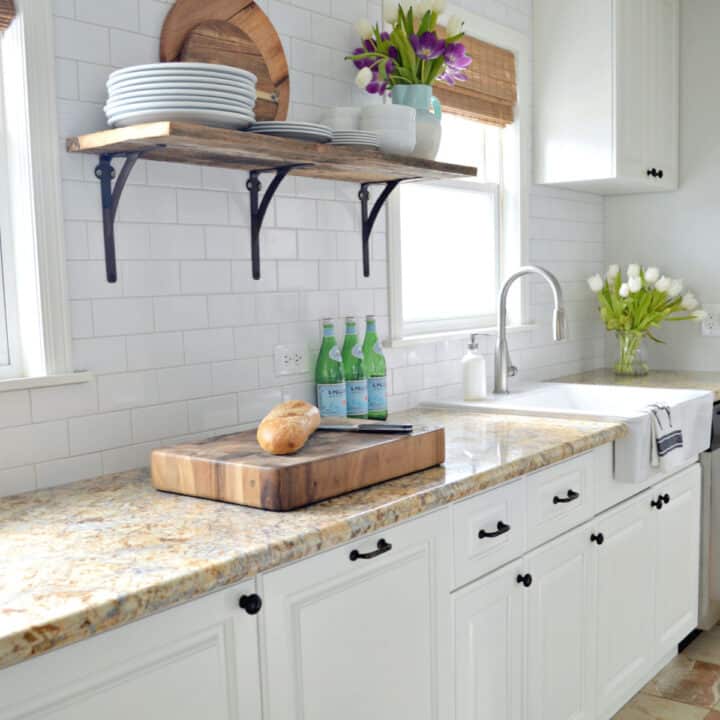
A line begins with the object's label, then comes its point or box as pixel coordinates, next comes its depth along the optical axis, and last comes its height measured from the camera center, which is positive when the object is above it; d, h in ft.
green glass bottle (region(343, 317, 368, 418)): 8.52 -0.98
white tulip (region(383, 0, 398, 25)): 8.80 +2.57
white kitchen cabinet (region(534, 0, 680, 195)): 11.52 +2.33
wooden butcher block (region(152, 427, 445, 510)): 5.60 -1.27
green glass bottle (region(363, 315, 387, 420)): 8.69 -0.99
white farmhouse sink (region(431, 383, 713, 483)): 8.60 -1.57
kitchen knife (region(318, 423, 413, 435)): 6.67 -1.18
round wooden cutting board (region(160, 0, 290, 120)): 7.23 +1.98
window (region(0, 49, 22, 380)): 6.35 -0.13
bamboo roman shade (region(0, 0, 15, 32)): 6.08 +1.84
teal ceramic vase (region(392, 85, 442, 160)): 8.43 +1.46
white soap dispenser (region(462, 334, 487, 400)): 9.89 -1.16
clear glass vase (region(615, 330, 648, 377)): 12.75 -1.27
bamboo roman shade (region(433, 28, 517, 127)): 10.55 +2.23
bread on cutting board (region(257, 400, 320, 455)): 5.93 -1.05
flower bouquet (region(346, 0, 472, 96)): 8.52 +2.12
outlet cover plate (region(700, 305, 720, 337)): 12.96 -0.85
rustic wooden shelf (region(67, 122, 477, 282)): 6.04 +0.93
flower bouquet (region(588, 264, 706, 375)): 12.48 -0.58
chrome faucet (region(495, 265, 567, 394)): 10.13 -0.90
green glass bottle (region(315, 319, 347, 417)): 8.32 -0.99
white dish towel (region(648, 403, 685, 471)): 8.78 -1.75
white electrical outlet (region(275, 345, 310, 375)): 8.23 -0.79
